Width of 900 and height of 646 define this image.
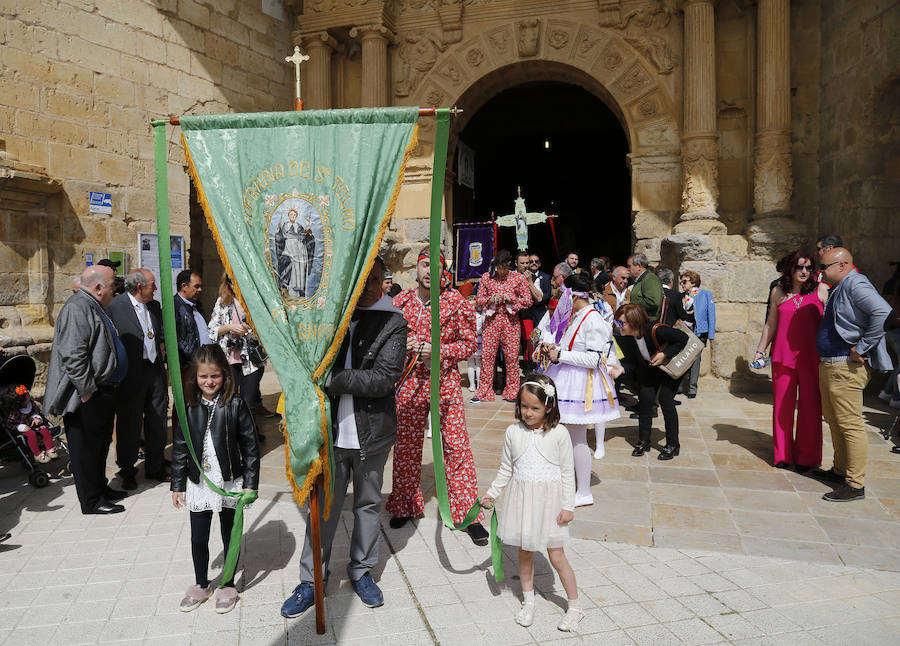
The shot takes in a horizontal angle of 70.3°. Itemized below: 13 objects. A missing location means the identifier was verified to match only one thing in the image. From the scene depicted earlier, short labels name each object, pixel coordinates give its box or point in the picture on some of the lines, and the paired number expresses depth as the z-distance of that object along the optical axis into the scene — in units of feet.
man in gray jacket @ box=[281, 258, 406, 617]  10.47
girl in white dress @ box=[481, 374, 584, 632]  9.95
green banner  9.57
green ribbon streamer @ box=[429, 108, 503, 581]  9.79
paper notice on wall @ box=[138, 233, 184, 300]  28.04
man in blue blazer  15.10
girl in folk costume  14.33
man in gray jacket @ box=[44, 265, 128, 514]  14.79
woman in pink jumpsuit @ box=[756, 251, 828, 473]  17.49
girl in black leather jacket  10.63
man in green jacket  22.72
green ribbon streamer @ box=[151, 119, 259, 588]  9.96
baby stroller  16.89
